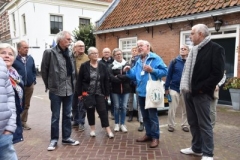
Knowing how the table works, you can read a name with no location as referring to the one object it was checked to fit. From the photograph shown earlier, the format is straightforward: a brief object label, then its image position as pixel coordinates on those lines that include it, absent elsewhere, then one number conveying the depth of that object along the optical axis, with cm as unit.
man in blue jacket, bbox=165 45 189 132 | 446
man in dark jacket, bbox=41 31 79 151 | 372
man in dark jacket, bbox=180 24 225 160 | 290
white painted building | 1995
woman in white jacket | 177
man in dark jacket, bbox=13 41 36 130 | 462
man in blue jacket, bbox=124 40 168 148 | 366
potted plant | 650
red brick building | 692
